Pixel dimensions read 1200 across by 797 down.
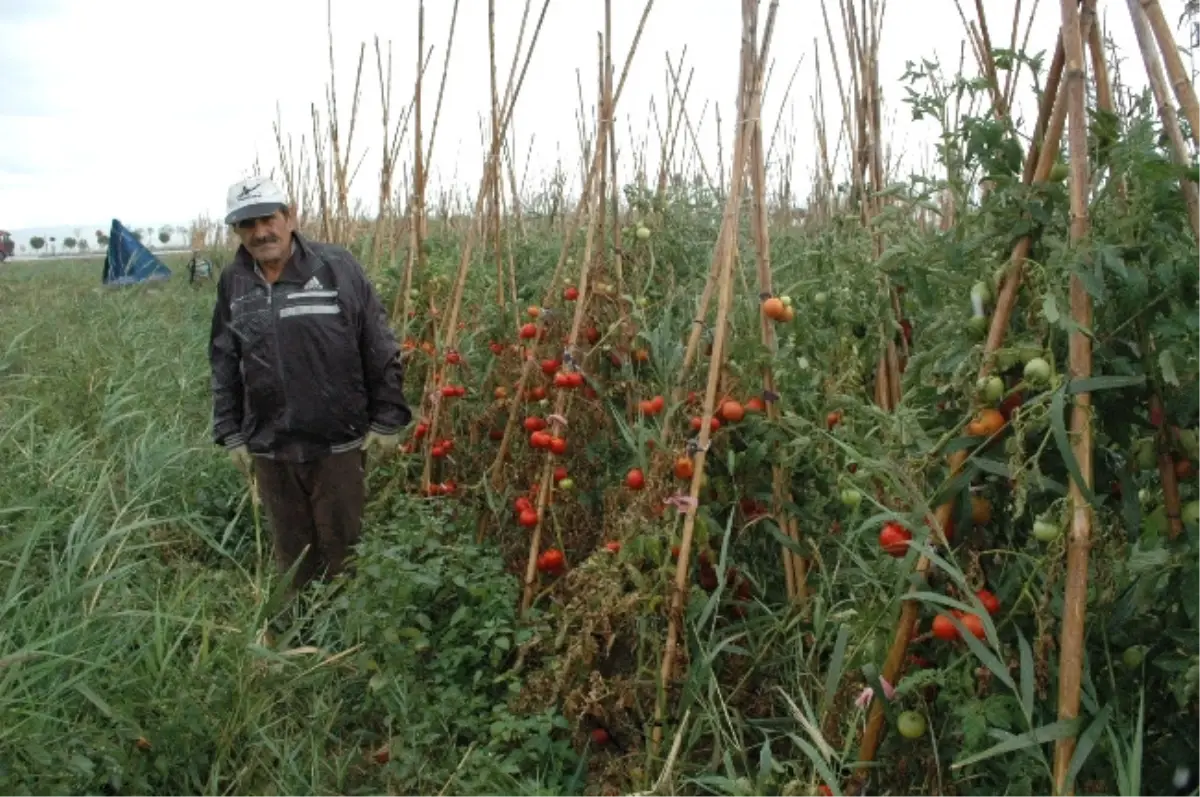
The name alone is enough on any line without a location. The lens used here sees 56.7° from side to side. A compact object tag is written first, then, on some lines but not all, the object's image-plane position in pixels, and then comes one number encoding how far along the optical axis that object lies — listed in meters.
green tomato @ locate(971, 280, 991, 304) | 1.66
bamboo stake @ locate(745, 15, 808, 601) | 2.27
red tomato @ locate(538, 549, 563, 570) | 2.78
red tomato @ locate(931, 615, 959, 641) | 1.58
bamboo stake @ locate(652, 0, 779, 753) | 2.23
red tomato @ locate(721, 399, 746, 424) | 2.26
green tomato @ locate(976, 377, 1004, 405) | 1.54
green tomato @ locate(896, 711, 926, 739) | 1.68
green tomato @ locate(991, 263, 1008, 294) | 1.61
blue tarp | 13.77
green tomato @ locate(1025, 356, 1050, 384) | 1.49
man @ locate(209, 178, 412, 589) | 3.24
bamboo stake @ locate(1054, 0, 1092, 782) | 1.48
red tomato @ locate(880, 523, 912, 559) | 1.67
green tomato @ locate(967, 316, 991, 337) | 1.65
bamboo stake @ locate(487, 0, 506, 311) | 3.41
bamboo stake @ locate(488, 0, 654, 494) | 3.05
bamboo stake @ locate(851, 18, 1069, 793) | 1.59
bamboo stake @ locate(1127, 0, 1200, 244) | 1.45
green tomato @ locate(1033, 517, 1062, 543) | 1.48
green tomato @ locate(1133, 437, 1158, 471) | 1.56
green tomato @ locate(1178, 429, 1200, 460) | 1.51
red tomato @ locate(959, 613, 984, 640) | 1.61
